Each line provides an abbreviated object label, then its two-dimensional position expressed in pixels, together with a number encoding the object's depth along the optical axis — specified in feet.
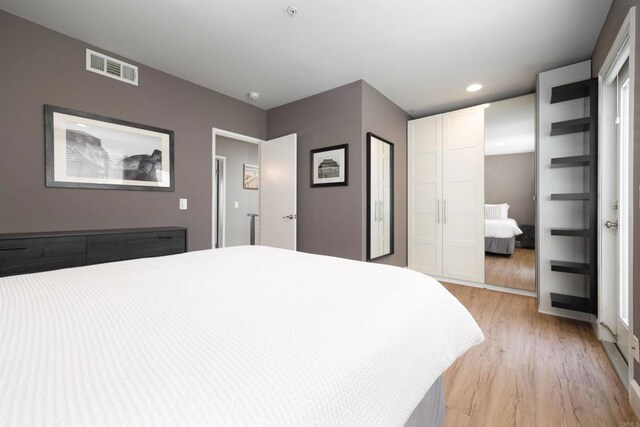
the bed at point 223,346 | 1.33
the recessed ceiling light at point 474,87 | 10.21
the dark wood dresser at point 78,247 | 5.75
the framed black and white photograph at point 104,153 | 7.13
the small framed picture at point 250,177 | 17.42
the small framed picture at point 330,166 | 10.32
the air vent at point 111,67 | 7.73
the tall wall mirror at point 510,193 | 10.03
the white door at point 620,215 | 6.23
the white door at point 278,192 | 11.56
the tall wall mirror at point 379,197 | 10.27
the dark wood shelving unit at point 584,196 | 7.28
